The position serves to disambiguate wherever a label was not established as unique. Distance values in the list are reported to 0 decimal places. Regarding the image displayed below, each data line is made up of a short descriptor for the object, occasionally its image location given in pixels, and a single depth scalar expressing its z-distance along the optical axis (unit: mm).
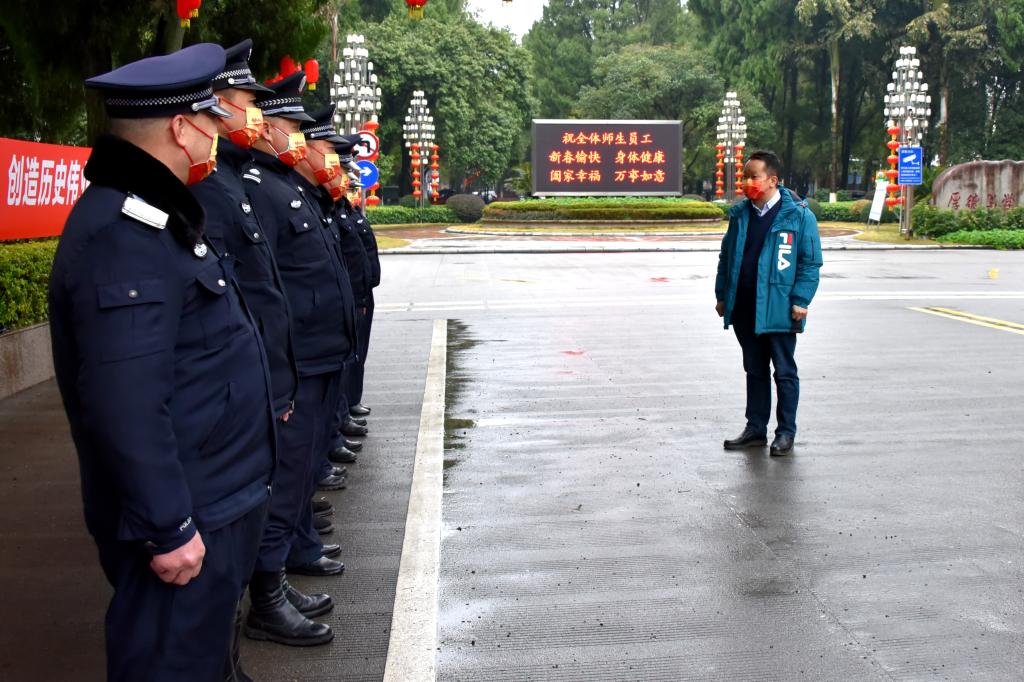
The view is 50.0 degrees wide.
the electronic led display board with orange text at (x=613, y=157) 45312
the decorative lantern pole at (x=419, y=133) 50750
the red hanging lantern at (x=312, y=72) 14902
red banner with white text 10211
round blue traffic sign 22531
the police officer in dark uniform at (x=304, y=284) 4508
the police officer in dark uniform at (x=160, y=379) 2543
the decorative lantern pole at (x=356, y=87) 34625
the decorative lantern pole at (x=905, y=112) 35438
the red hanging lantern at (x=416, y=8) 9797
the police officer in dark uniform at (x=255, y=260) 3816
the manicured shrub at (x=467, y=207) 51281
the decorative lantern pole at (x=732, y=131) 53062
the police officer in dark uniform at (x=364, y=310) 7734
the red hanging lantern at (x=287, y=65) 12219
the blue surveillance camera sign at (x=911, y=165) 33719
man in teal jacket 6859
